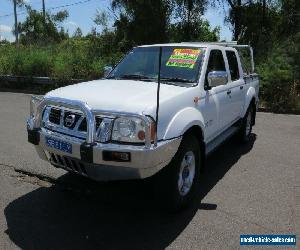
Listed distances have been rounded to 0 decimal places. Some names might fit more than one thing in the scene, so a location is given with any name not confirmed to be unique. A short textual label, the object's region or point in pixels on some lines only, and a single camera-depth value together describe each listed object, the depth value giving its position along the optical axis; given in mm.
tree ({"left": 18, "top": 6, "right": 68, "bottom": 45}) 49406
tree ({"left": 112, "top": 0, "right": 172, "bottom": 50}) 21234
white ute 3934
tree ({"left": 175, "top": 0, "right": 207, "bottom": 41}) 21047
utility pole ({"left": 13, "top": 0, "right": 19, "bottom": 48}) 37794
